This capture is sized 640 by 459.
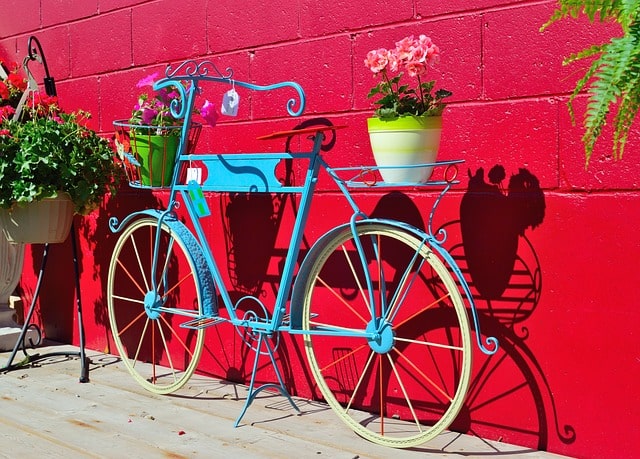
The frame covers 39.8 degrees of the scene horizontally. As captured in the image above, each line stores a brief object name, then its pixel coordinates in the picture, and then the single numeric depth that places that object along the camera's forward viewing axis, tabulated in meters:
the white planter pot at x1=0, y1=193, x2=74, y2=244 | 3.85
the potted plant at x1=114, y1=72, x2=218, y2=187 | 3.48
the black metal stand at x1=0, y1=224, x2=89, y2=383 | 3.88
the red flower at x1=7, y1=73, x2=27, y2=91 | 4.49
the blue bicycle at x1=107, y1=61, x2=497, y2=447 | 2.88
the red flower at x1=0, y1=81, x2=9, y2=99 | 4.40
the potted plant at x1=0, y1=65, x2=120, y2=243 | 3.72
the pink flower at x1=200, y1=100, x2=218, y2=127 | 3.54
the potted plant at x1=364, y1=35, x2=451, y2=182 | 2.72
